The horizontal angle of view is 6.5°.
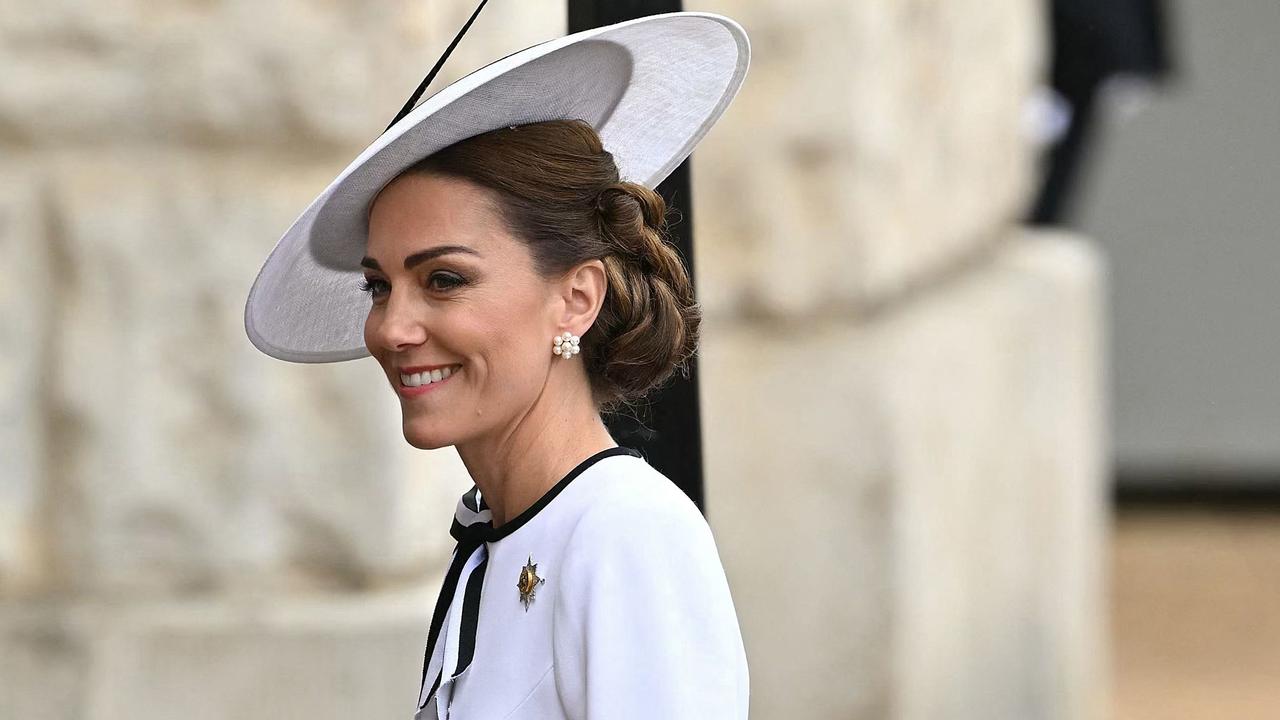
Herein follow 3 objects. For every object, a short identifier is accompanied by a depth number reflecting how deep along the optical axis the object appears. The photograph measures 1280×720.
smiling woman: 7.38
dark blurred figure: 16.34
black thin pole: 7.69
